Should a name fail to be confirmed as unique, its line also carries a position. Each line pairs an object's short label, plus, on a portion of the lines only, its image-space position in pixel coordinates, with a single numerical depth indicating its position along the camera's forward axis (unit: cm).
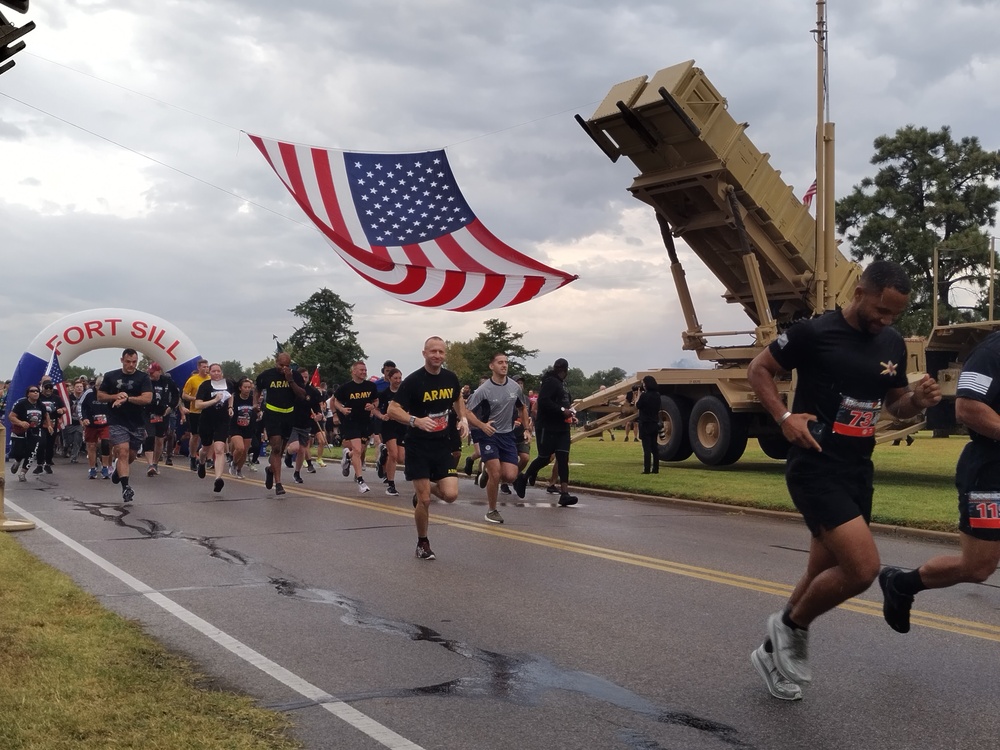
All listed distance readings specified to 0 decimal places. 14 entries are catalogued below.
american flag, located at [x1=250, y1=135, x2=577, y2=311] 1720
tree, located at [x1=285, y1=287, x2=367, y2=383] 8562
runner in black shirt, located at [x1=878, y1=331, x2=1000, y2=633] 476
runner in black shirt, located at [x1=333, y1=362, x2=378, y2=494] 1636
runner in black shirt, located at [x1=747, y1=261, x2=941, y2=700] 468
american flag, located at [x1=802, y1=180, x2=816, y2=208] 1704
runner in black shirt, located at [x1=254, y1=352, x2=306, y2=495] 1568
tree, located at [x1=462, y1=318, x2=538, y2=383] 8025
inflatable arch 2641
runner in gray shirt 1207
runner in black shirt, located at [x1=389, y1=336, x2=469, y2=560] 907
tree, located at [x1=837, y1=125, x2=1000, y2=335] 4338
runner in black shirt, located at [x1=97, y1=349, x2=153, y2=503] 1435
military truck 1520
